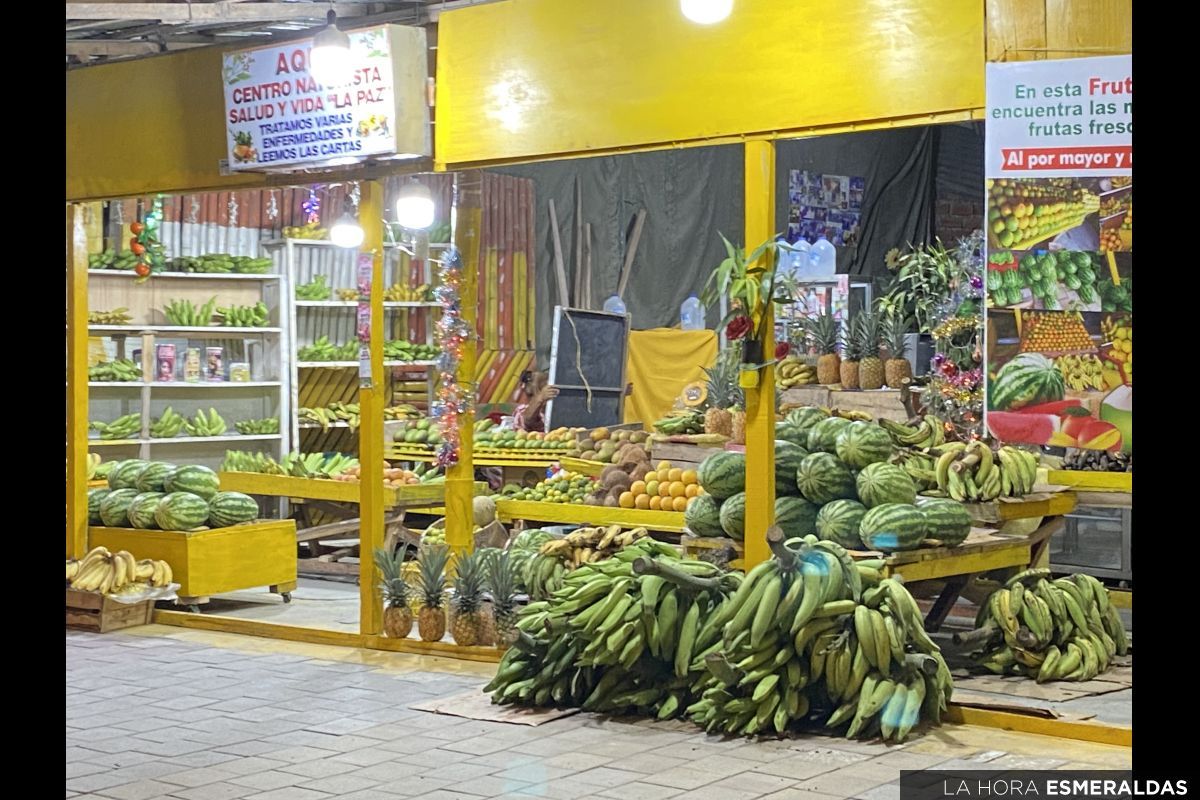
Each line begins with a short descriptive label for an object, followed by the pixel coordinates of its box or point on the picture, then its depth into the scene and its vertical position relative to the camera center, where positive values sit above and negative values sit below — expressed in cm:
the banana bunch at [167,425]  1354 -38
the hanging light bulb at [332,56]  837 +192
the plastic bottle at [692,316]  1655 +80
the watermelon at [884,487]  784 -55
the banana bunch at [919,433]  956 -32
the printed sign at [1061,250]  615 +59
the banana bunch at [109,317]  1317 +61
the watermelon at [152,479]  1058 -69
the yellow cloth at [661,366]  1582 +21
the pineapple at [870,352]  1048 +24
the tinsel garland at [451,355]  894 +19
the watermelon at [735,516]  784 -71
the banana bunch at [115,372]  1323 +12
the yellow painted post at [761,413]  718 -14
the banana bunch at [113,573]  980 -129
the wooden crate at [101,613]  970 -155
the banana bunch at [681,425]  1056 -29
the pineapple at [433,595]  842 -124
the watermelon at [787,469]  812 -47
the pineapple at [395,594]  865 -126
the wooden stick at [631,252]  1738 +160
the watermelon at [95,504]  1053 -87
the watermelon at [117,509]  1034 -89
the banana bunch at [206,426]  1380 -39
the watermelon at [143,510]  1012 -88
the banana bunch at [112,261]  1322 +114
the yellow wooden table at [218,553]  999 -119
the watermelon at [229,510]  1023 -88
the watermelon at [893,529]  763 -76
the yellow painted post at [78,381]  1030 +3
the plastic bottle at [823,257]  1677 +149
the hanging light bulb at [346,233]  1377 +145
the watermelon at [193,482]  1045 -70
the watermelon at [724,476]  805 -51
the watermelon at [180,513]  997 -89
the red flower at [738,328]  717 +28
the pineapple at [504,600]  812 -123
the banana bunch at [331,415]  1448 -31
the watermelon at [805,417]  851 -19
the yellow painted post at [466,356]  886 +18
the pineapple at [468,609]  826 -129
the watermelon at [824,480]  801 -52
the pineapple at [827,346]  1076 +30
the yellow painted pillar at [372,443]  882 -36
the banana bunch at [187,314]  1369 +67
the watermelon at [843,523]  780 -75
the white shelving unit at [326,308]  1438 +81
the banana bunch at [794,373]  1082 +9
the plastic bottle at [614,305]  1667 +92
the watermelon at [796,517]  794 -73
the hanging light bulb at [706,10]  712 +186
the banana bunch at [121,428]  1317 -39
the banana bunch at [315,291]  1462 +96
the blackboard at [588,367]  1321 +17
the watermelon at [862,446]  807 -34
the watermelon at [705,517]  810 -74
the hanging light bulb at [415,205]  1006 +126
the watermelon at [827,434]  822 -28
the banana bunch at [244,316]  1388 +66
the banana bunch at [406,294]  1530 +97
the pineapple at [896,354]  1037 +23
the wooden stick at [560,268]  1727 +140
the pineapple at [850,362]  1061 +17
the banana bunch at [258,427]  1401 -41
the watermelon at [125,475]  1068 -67
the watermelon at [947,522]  779 -74
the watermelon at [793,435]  834 -29
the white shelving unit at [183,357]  1344 +27
